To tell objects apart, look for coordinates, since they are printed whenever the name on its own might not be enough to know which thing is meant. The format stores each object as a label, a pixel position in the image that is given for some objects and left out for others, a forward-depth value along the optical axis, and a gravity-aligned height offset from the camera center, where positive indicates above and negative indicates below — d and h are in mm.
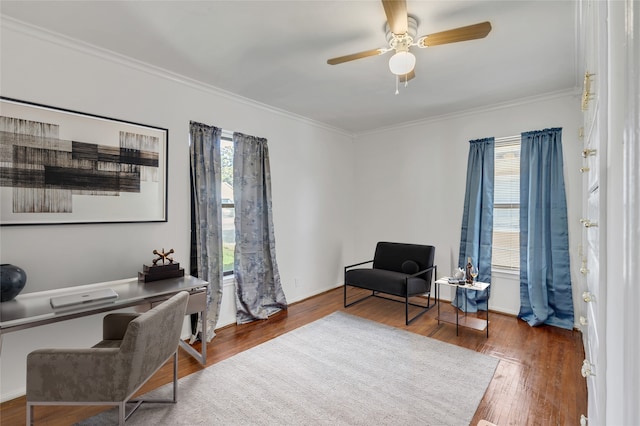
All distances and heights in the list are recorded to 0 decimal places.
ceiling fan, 1785 +1127
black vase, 1972 -459
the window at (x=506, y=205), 3875 +87
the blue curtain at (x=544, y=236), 3436 -279
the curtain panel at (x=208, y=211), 3195 +3
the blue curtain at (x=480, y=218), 3936 -81
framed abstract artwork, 2195 +354
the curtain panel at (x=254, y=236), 3645 -306
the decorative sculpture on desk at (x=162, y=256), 2729 -412
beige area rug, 2025 -1350
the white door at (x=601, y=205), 757 +17
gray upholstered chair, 1605 -864
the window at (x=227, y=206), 3625 +63
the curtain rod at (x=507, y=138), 3825 +936
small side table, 3281 -1226
